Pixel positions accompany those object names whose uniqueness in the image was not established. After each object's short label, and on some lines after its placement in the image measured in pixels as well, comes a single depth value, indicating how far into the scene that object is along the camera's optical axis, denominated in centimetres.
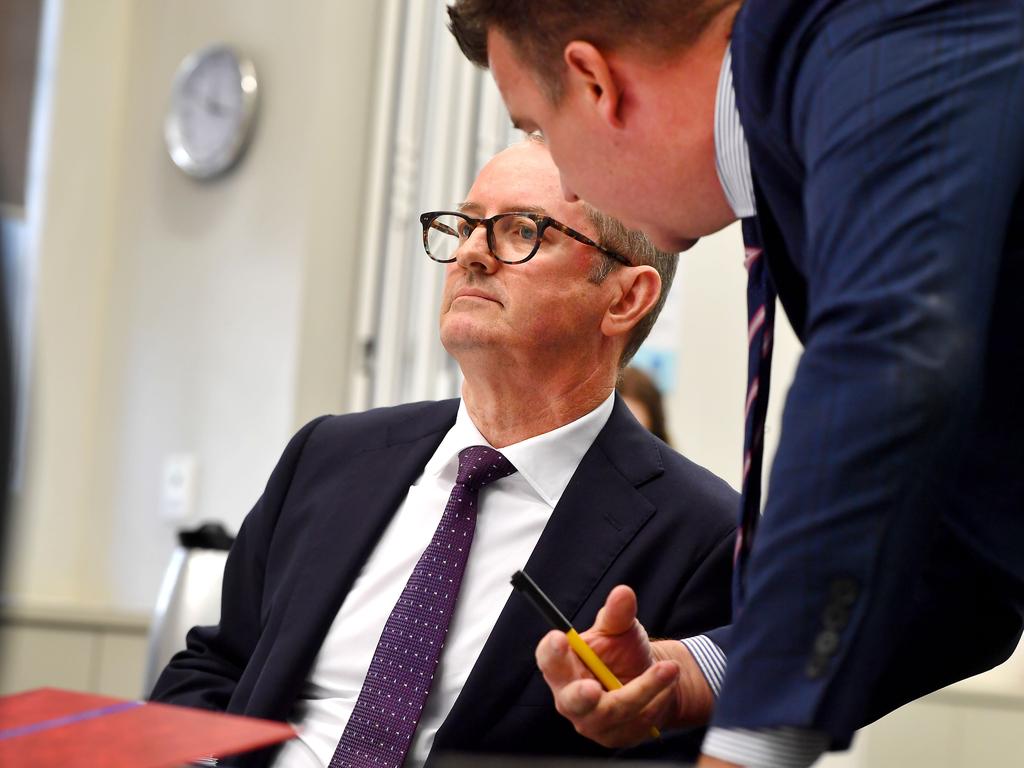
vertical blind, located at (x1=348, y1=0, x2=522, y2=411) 370
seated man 152
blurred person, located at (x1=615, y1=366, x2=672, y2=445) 321
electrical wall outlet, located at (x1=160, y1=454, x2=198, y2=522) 393
